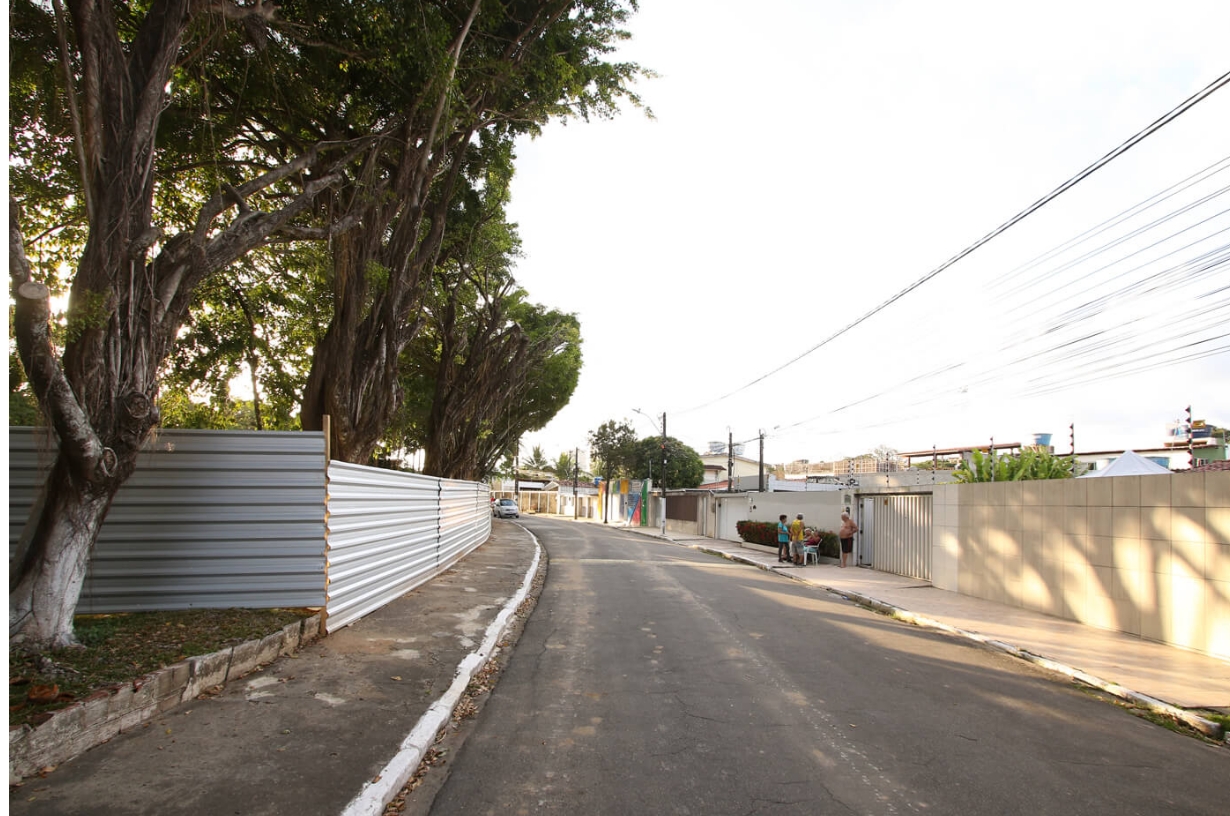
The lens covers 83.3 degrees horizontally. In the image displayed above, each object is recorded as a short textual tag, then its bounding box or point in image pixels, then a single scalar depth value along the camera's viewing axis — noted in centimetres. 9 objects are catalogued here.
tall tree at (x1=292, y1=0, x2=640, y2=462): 1091
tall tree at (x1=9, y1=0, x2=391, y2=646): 518
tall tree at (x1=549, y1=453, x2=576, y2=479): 9550
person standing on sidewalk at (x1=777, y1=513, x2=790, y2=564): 2036
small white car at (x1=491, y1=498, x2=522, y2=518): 5231
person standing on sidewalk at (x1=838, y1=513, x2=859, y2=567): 1823
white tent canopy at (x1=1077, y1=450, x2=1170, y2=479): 1418
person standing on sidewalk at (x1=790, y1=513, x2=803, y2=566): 1975
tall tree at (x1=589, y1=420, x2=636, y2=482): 6981
